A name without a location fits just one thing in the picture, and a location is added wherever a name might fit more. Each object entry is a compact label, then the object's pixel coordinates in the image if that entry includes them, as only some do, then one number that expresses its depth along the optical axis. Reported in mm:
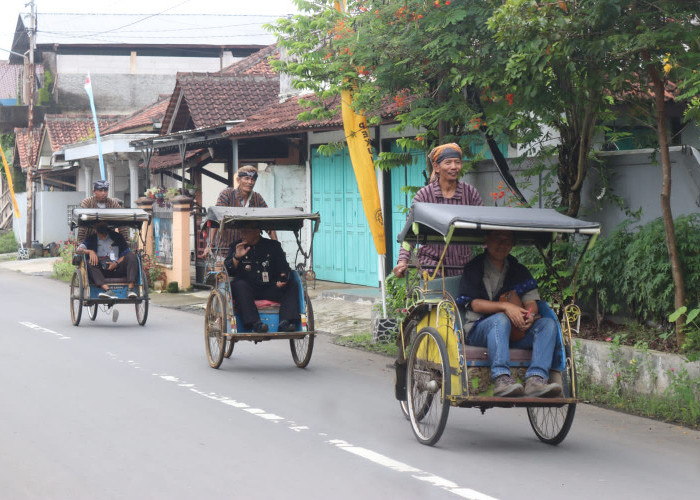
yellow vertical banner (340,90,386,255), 13805
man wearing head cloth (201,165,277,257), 12188
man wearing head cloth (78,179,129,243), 16578
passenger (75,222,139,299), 16219
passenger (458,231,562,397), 7379
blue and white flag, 31105
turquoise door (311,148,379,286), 21141
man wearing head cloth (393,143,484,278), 8844
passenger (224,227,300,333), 11609
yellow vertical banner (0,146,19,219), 43219
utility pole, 39188
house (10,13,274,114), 48344
